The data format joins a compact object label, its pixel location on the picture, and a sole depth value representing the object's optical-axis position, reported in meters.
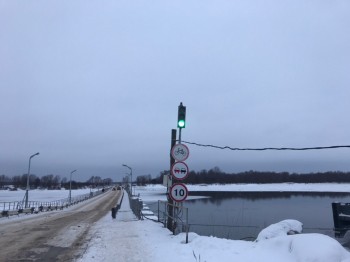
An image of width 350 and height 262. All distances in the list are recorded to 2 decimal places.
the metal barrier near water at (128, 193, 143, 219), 22.65
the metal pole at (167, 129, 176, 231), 15.32
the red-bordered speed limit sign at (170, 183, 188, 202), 13.27
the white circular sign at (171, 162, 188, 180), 13.39
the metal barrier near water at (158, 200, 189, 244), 14.13
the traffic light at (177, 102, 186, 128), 14.52
